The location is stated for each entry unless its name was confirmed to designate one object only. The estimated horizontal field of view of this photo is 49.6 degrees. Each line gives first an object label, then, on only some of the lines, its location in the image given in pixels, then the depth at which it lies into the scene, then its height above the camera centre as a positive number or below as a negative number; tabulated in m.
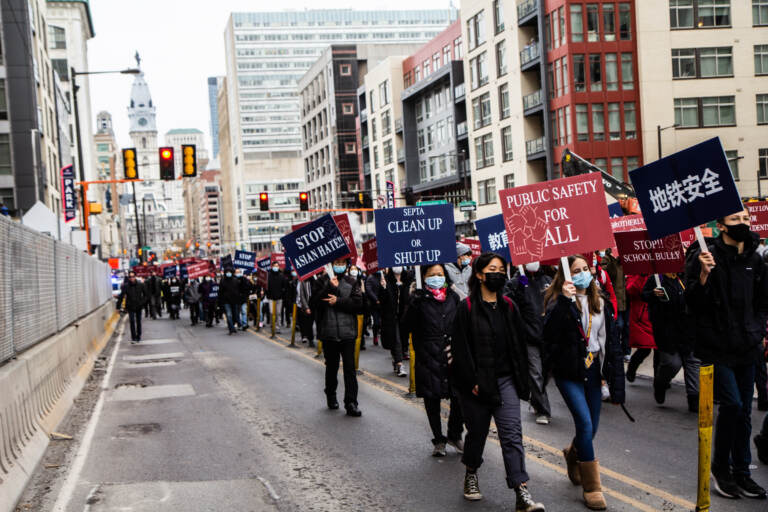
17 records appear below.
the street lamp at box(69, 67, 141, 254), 29.37 +6.72
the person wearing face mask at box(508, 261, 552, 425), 8.13 -0.77
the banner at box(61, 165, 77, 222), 42.06 +3.99
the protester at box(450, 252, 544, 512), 6.12 -0.90
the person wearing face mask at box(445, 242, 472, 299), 10.94 -0.32
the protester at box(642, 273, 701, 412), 9.52 -1.16
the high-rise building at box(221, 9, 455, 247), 167.00 +39.93
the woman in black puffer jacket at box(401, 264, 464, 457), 7.94 -0.95
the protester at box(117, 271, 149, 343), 23.61 -1.10
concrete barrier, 7.30 -1.56
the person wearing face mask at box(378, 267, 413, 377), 10.63 -0.79
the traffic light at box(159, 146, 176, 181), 23.75 +2.83
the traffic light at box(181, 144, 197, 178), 23.67 +2.85
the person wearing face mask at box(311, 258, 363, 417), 10.40 -0.94
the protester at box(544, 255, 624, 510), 6.14 -0.89
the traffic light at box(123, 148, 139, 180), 23.34 +2.85
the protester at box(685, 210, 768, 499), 6.11 -0.74
